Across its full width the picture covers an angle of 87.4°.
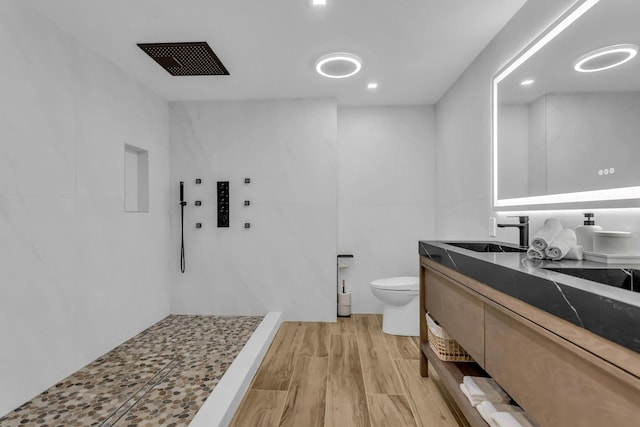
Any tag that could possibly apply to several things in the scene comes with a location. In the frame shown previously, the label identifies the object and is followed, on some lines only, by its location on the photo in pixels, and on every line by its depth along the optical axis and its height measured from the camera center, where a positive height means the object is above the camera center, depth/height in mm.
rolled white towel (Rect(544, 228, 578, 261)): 1327 -127
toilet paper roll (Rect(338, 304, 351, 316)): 3565 -1016
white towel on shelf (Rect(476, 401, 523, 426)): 1303 -773
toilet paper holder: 3572 -881
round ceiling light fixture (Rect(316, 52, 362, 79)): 2561 +1207
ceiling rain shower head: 2369 +1201
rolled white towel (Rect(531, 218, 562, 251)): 1367 -89
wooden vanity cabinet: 704 -414
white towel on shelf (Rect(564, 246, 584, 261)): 1348 -159
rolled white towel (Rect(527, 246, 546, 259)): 1358 -164
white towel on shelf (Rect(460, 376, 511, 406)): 1420 -771
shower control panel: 3500 +119
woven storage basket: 1878 -764
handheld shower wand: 3492 -121
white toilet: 2949 -806
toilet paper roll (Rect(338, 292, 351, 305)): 3578 -901
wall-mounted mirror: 1276 +480
